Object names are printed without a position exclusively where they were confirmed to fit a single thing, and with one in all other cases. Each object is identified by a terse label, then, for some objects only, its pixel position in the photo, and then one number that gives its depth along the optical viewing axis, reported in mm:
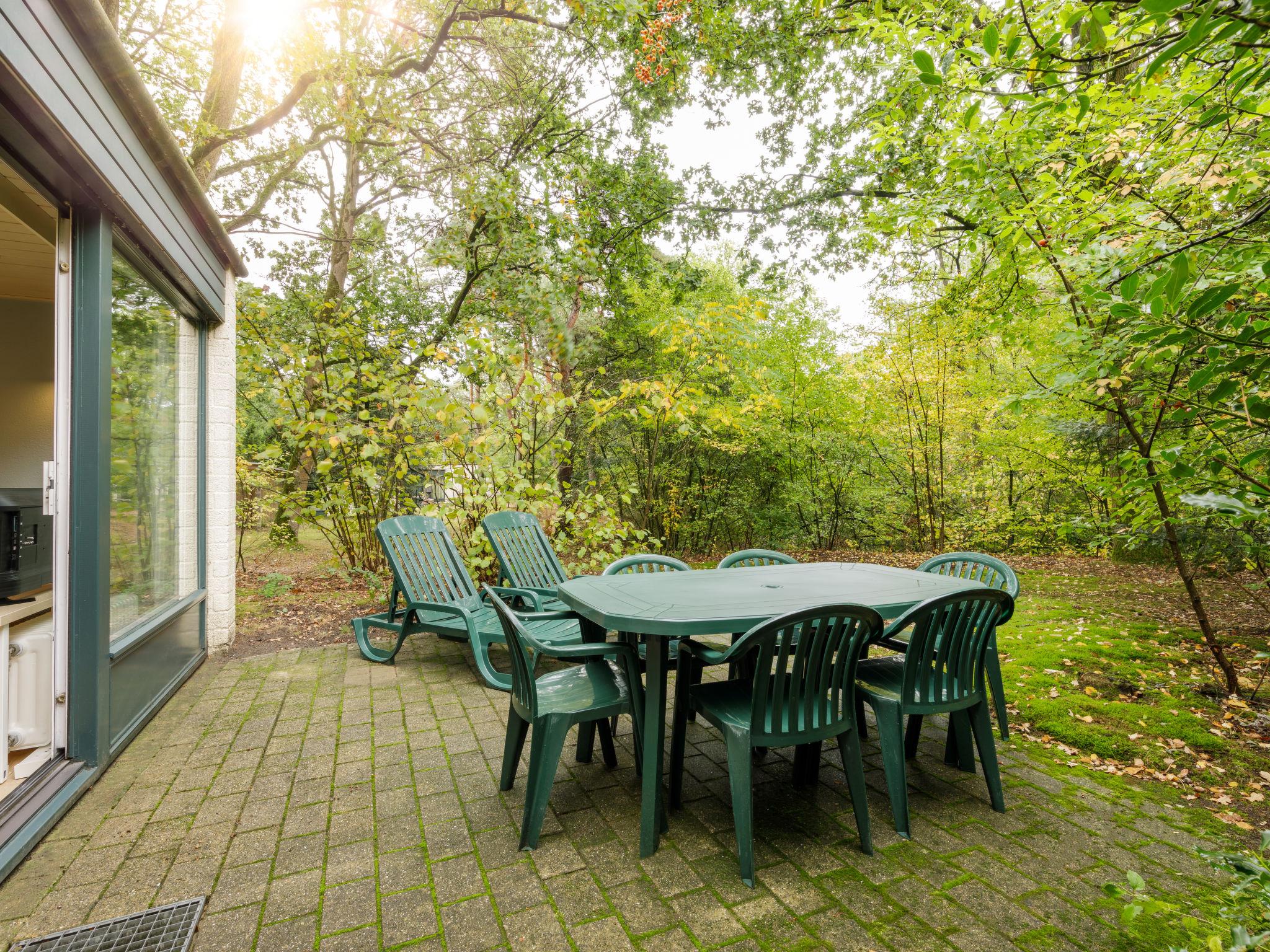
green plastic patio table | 2045
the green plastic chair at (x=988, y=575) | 2818
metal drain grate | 1611
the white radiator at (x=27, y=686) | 2373
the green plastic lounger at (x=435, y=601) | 3508
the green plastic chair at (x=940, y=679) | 2150
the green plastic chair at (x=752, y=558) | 3732
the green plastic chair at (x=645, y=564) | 3428
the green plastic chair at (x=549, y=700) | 2035
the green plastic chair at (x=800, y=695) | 1886
